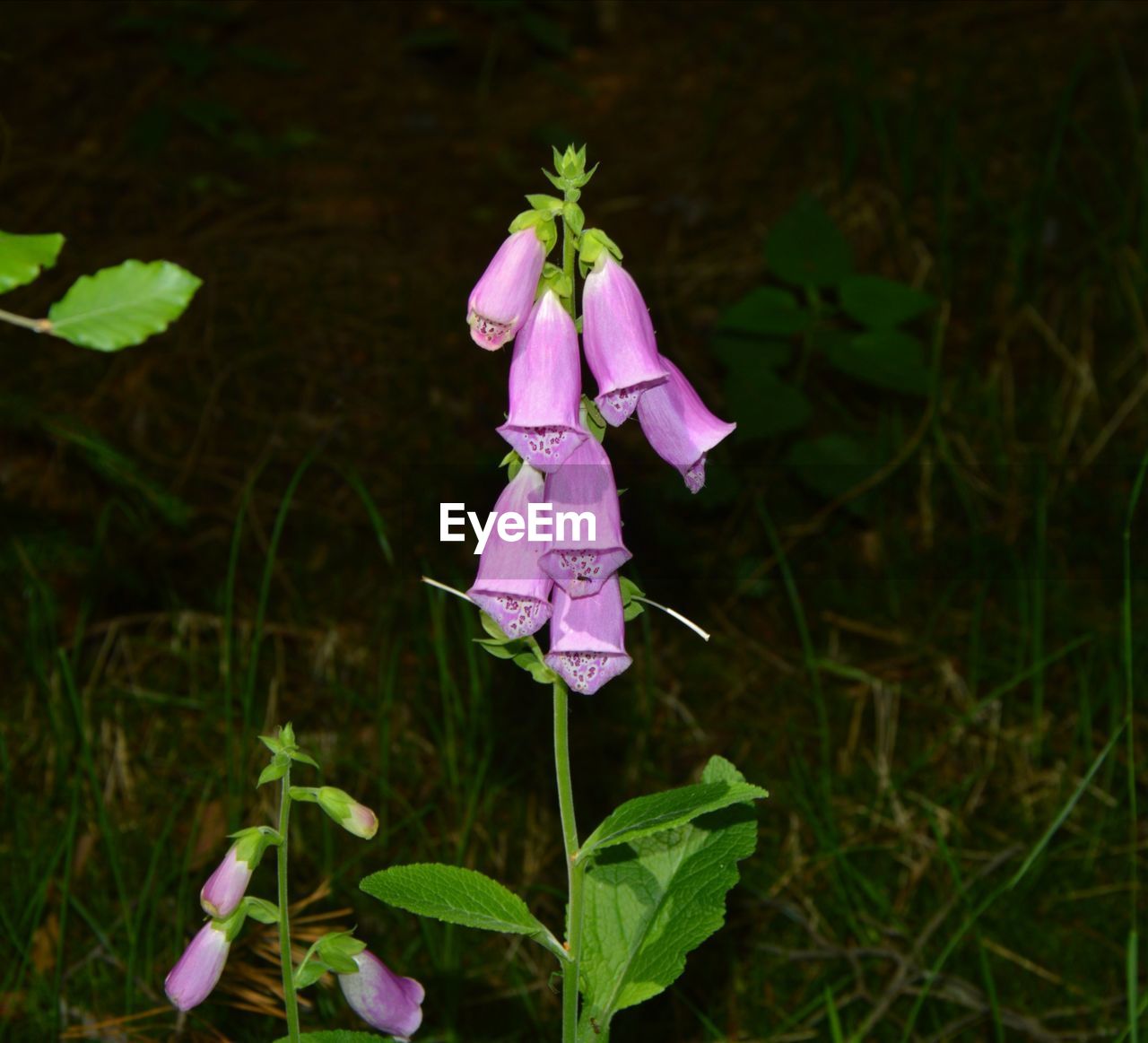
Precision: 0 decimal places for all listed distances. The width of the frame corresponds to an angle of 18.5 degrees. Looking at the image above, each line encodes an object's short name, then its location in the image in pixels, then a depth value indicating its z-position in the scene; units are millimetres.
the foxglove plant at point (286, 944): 1040
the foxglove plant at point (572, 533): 1017
